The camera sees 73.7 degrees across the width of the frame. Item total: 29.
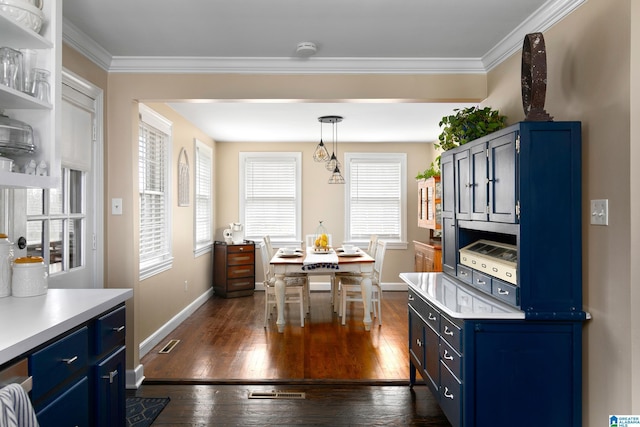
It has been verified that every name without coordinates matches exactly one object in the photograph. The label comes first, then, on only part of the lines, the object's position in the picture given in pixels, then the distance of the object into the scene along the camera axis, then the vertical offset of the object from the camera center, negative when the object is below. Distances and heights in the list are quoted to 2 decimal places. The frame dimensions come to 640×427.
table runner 4.73 -0.55
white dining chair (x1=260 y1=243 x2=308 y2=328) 5.10 -0.90
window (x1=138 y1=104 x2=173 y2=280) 4.25 +0.22
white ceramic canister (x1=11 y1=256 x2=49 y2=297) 2.11 -0.32
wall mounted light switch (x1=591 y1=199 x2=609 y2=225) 2.05 +0.00
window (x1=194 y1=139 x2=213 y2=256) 6.07 +0.23
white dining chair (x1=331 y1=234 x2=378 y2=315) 5.53 -0.81
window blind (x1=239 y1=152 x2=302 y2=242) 7.29 +0.31
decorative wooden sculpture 2.22 +0.70
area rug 2.81 -1.37
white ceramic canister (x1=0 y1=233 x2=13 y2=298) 2.07 -0.25
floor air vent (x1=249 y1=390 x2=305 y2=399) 3.17 -1.37
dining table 4.78 -0.63
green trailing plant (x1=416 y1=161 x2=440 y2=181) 6.02 +0.57
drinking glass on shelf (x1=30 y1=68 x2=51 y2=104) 2.01 +0.61
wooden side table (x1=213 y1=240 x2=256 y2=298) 6.63 -0.88
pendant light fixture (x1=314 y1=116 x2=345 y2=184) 5.40 +0.75
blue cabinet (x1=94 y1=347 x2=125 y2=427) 2.00 -0.88
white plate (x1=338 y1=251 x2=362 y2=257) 5.52 -0.53
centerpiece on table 5.72 -0.42
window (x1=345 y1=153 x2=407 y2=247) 7.33 +0.26
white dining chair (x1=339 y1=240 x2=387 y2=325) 5.21 -0.91
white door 2.64 +0.05
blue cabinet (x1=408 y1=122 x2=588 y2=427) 2.16 -0.52
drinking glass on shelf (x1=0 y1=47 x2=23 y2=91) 1.86 +0.64
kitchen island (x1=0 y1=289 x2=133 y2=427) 1.53 -0.56
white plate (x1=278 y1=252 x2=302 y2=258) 5.35 -0.53
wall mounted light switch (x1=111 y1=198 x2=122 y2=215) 3.35 +0.06
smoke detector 3.01 +1.18
